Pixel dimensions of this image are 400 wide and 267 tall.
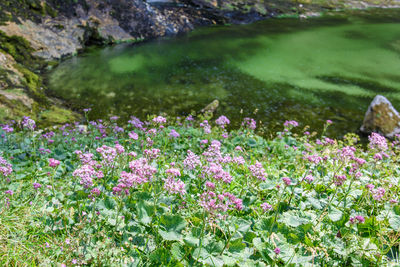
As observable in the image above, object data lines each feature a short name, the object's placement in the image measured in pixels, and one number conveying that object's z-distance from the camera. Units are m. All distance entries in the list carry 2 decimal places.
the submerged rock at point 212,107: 10.72
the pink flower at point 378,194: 3.18
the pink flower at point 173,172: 2.70
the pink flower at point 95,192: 2.77
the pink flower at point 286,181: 2.73
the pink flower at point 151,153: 2.99
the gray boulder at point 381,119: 9.77
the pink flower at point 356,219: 2.78
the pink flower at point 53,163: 2.98
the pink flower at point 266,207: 3.20
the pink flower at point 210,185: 2.44
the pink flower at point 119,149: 3.01
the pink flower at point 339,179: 3.04
